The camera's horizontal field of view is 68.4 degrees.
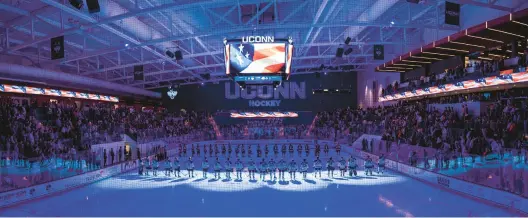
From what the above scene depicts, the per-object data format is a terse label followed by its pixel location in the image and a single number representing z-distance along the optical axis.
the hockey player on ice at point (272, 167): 17.63
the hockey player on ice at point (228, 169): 18.20
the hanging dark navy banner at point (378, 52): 20.67
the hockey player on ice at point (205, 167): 18.53
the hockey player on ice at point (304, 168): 17.81
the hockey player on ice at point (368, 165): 18.07
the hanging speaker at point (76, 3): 11.36
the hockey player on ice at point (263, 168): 17.62
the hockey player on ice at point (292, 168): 17.57
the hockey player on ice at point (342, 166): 18.16
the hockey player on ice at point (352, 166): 17.97
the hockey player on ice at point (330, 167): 18.12
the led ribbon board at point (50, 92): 23.20
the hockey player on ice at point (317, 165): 17.91
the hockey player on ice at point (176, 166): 18.61
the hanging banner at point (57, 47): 15.59
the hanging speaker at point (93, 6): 11.04
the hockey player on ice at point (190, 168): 18.50
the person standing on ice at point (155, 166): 19.29
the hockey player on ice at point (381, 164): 18.97
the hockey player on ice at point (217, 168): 18.20
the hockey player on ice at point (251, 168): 17.83
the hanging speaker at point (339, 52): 22.50
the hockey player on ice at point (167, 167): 19.14
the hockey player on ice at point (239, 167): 17.96
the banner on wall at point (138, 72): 24.16
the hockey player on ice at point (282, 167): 17.52
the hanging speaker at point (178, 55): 21.69
